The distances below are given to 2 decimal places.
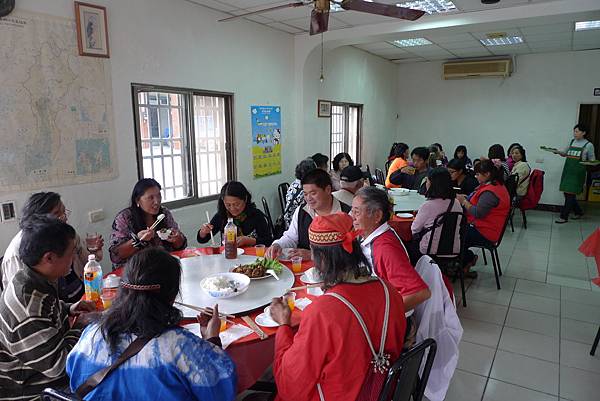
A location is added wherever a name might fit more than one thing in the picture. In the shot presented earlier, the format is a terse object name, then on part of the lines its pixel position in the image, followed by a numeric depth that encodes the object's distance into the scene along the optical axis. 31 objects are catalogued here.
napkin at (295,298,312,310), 1.83
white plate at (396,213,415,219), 3.73
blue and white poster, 4.82
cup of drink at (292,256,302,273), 2.29
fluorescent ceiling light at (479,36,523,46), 5.96
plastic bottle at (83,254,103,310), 1.88
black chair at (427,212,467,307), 3.33
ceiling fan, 2.43
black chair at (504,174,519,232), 5.74
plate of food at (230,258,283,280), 2.11
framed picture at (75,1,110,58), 2.92
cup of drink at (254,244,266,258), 2.54
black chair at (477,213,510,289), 3.92
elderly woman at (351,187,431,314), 1.77
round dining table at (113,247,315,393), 1.56
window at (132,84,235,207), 3.66
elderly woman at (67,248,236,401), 1.13
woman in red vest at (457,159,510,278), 3.86
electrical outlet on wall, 2.60
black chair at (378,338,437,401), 1.31
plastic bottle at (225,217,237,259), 2.42
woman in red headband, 1.27
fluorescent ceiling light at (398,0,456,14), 3.97
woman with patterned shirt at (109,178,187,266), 2.64
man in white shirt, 2.74
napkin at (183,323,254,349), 1.56
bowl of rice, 1.87
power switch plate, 3.10
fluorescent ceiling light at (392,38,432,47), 6.24
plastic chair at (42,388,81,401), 1.16
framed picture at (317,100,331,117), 5.85
